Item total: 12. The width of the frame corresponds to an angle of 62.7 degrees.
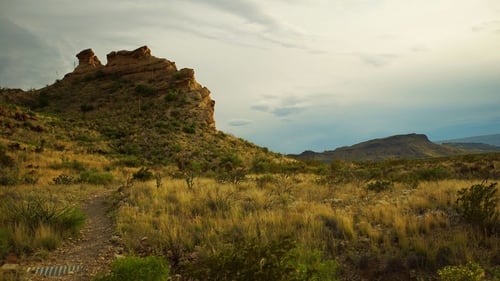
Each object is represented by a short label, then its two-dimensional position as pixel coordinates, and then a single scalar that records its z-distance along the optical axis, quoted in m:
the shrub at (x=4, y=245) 7.11
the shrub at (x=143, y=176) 20.16
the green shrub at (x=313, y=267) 5.14
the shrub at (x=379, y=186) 14.61
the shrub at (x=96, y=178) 19.36
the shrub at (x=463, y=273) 4.71
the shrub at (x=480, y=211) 7.86
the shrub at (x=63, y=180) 17.78
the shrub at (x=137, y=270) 5.30
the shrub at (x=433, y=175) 19.63
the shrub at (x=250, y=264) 4.63
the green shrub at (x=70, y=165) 23.81
